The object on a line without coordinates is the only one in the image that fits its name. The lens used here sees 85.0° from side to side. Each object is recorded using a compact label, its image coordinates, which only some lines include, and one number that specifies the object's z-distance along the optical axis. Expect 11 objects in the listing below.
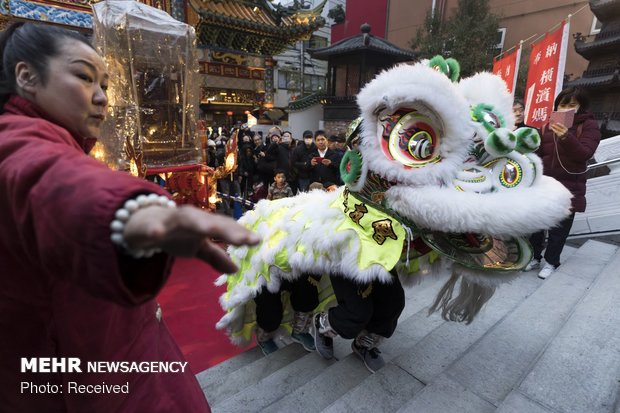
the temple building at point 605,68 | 8.91
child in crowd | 4.77
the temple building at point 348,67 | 12.42
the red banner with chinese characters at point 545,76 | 3.78
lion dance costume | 1.40
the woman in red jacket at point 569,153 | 2.97
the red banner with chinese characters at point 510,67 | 4.78
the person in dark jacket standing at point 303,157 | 5.48
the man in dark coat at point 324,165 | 5.19
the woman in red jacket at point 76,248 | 0.49
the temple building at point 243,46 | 11.92
